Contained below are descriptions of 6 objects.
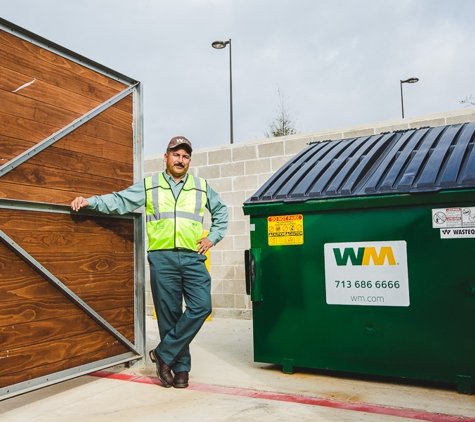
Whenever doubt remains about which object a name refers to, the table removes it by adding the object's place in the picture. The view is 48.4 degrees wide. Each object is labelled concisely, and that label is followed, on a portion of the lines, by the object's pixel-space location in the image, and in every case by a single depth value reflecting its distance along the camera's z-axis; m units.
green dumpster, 3.74
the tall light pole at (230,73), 15.83
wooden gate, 3.59
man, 4.06
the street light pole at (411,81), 20.43
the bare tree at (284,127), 20.14
